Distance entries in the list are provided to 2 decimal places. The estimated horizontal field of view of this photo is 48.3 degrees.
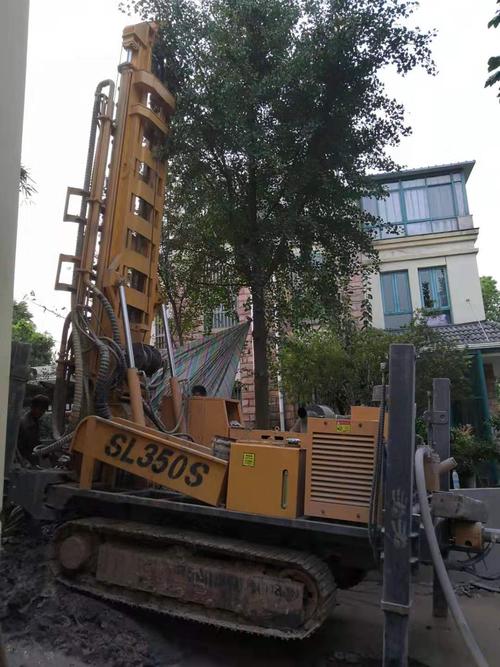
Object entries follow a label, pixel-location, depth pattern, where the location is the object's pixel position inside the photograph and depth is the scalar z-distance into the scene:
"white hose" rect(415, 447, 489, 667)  3.26
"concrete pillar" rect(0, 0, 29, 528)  1.92
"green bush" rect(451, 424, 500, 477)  11.67
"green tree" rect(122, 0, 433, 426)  8.12
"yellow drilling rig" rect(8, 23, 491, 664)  4.16
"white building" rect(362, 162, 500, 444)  17.44
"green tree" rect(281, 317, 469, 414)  11.81
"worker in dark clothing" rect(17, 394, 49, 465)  6.48
